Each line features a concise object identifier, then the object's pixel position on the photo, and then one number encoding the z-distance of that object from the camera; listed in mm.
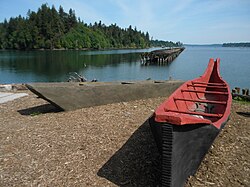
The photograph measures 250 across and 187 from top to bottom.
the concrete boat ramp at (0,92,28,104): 9552
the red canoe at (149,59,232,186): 3201
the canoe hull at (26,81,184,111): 7242
